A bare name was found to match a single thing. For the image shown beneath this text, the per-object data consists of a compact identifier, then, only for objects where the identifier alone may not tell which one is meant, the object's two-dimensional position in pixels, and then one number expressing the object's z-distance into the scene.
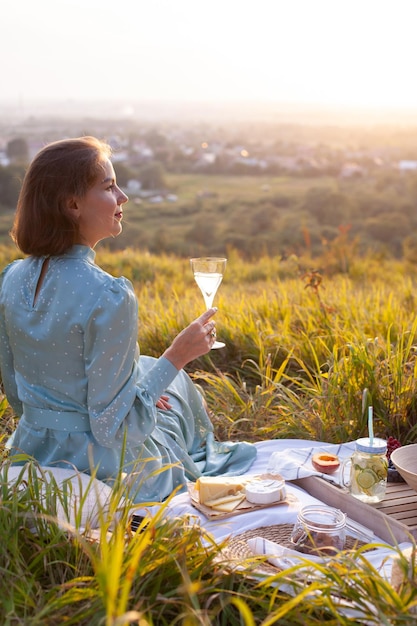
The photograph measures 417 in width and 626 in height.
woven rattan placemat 1.93
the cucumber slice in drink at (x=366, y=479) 2.24
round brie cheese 2.35
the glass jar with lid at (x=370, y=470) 2.24
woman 2.25
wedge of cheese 2.35
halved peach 2.56
